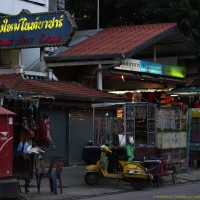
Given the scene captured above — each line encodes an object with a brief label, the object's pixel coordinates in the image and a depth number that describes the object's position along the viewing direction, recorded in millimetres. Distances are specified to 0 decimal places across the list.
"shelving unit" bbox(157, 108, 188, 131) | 16781
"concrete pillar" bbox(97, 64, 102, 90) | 22391
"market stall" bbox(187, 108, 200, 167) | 19469
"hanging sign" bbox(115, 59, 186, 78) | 23211
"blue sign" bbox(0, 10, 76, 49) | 19916
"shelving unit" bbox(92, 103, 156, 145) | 16891
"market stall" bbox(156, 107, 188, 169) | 16734
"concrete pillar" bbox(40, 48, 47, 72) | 22253
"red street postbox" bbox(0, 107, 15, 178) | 11070
